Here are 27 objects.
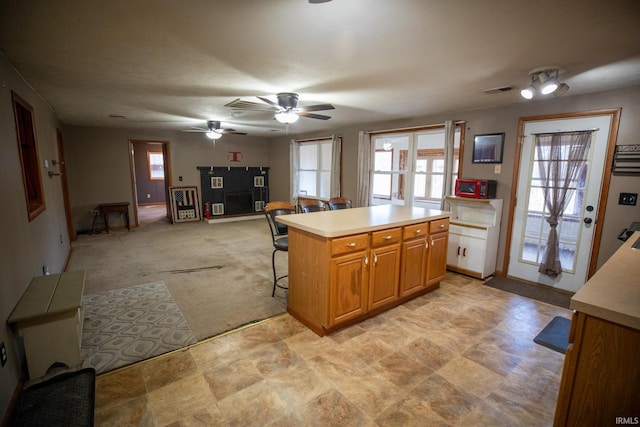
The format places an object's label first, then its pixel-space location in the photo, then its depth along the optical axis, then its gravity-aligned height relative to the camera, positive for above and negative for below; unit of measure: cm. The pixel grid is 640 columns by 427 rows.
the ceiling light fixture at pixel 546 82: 243 +79
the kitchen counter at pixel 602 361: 109 -71
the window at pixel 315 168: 700 +10
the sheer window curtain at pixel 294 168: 755 +10
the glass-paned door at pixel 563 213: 324 -45
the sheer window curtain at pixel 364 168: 561 +9
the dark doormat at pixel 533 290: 331 -139
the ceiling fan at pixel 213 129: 547 +81
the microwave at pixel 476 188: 383 -18
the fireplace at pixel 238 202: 798 -86
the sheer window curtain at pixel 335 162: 620 +21
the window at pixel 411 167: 472 +12
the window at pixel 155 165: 995 +15
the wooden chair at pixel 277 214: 333 -51
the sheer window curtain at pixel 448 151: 429 +34
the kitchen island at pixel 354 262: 243 -81
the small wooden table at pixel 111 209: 628 -86
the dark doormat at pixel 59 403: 140 -119
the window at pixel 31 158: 293 +10
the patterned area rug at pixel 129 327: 226 -141
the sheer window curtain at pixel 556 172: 336 +4
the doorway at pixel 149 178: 970 -29
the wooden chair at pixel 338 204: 434 -46
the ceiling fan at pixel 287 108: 327 +71
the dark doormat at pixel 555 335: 245 -140
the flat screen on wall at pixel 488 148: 390 +37
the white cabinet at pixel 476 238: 384 -85
